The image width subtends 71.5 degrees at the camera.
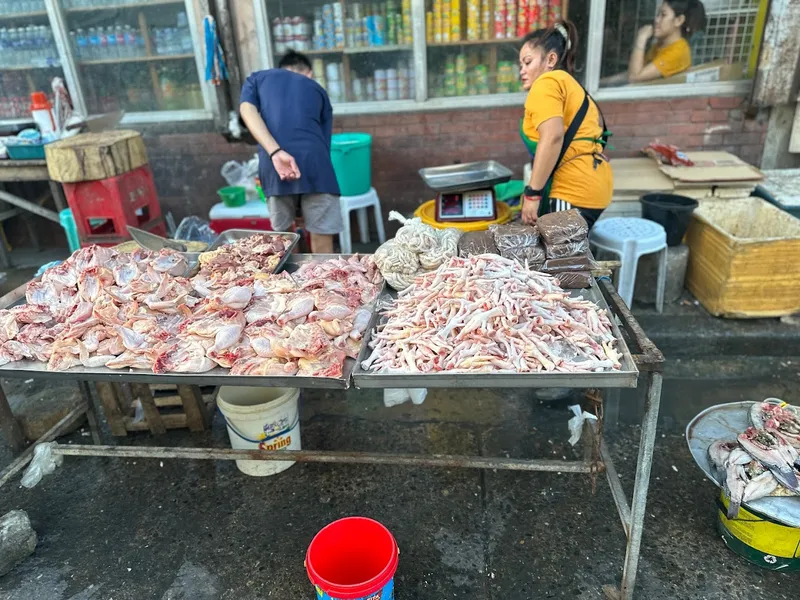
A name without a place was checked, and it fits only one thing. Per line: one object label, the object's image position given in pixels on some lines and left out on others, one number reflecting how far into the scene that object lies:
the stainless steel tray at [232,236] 3.80
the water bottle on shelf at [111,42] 6.43
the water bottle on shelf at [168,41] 6.31
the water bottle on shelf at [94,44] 6.45
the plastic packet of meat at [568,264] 2.86
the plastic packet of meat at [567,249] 2.89
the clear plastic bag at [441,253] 3.02
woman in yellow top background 5.50
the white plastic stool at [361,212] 5.85
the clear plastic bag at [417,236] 3.05
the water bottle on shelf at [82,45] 6.47
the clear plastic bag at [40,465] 3.36
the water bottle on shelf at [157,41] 6.35
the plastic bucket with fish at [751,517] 2.61
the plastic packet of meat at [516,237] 2.97
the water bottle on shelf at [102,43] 6.44
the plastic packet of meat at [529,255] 2.93
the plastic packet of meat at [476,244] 3.04
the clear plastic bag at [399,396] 3.90
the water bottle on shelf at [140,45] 6.39
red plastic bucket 2.47
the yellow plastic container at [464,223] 4.02
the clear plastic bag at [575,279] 2.85
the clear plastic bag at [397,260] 3.02
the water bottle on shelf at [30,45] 6.51
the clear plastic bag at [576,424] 3.43
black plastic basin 4.64
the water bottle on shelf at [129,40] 6.41
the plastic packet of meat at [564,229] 2.89
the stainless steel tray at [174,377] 2.37
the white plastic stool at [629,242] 4.44
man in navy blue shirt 4.43
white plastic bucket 3.31
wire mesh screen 5.46
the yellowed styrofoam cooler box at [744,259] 4.32
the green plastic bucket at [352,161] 5.57
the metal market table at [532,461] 2.23
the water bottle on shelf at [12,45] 6.53
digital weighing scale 4.02
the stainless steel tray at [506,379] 2.18
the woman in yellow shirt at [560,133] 3.61
